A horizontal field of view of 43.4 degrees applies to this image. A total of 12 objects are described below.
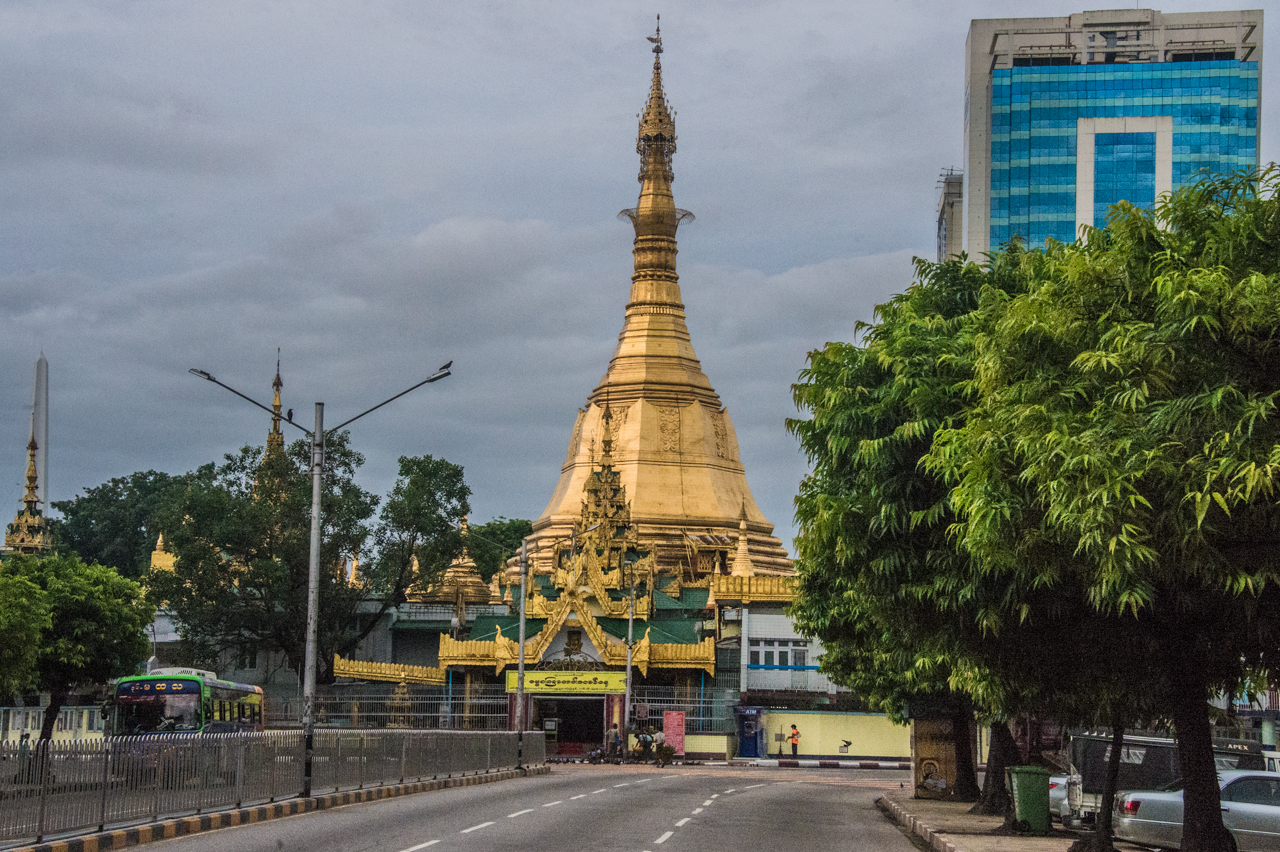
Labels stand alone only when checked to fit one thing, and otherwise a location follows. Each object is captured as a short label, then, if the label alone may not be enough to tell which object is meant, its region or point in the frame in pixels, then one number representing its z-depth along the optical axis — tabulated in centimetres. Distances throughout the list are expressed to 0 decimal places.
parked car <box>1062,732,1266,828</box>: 2477
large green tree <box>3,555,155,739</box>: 4281
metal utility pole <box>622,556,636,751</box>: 5106
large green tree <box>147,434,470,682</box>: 6209
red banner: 5269
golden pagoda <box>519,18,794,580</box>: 7212
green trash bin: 2416
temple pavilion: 5544
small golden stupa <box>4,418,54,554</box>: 6262
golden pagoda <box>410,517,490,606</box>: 6994
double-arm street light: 2714
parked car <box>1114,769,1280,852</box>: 2023
